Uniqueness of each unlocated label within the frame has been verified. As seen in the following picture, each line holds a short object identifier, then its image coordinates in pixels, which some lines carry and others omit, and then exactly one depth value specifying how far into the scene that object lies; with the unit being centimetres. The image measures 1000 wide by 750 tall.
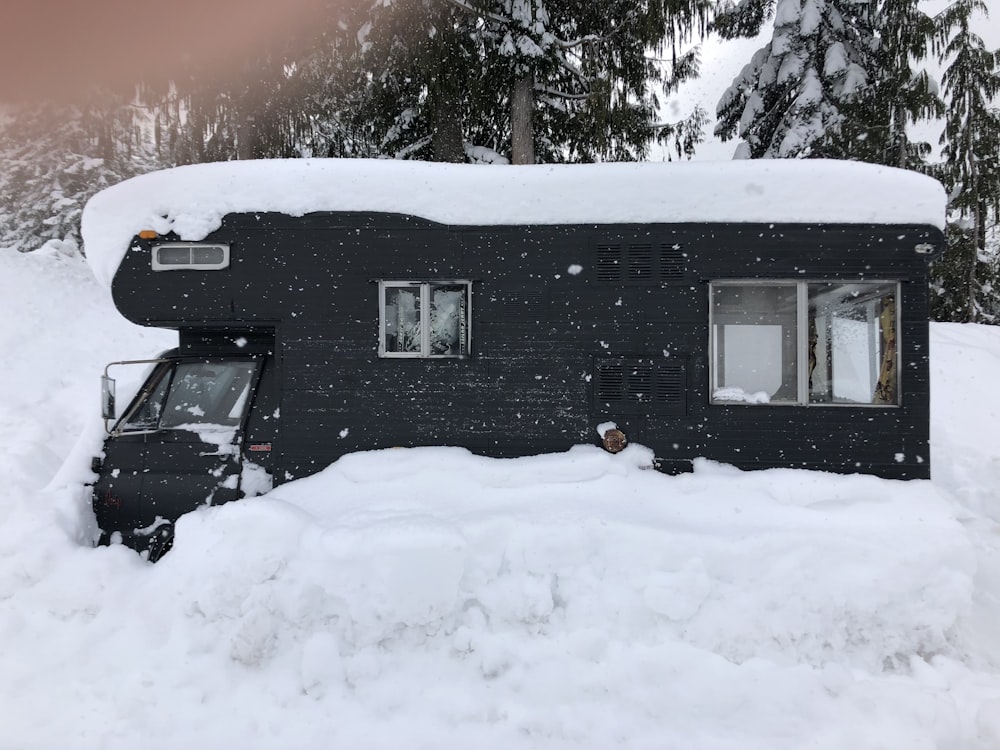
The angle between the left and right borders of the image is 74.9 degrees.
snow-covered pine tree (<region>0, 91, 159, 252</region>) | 2023
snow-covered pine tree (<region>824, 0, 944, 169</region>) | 1381
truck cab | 543
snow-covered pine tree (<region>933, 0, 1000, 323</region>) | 1741
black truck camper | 544
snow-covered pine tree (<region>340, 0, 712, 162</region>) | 1098
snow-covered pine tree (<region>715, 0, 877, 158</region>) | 1399
